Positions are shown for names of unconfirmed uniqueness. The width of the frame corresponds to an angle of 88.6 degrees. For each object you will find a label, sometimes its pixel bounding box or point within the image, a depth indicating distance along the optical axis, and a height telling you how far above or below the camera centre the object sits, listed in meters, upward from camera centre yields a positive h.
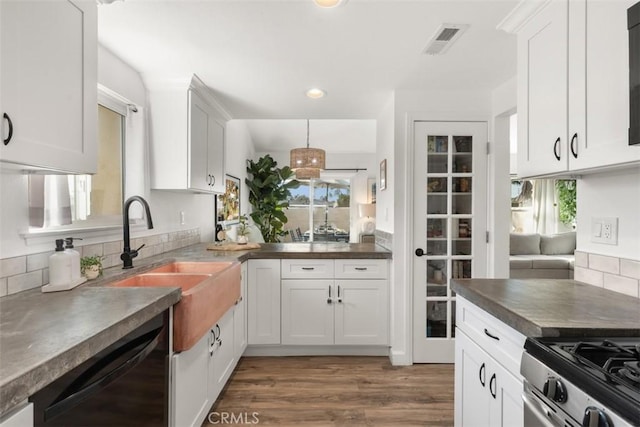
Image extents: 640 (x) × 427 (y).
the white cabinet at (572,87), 1.11 +0.50
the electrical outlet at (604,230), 1.42 -0.07
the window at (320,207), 6.89 +0.12
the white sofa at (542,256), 4.88 -0.67
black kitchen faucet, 1.95 -0.15
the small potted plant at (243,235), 3.19 -0.23
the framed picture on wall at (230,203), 4.17 +0.13
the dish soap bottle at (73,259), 1.47 -0.22
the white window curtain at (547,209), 6.27 +0.10
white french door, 2.81 -0.08
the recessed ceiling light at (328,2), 1.54 +1.00
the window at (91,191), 1.55 +0.11
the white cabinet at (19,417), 0.67 -0.44
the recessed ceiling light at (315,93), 2.72 +1.02
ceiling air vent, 1.82 +1.04
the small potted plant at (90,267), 1.61 -0.28
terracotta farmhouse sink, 1.48 -0.43
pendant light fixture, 4.44 +0.73
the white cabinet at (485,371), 1.16 -0.64
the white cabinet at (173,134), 2.52 +0.61
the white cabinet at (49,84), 1.04 +0.46
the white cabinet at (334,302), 2.88 -0.79
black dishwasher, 0.84 -0.54
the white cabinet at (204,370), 1.50 -0.88
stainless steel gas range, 0.72 -0.41
